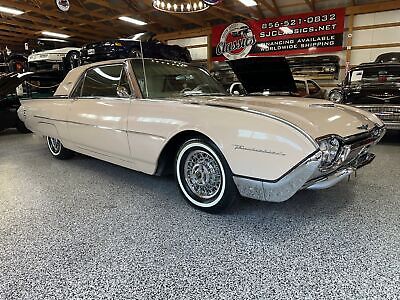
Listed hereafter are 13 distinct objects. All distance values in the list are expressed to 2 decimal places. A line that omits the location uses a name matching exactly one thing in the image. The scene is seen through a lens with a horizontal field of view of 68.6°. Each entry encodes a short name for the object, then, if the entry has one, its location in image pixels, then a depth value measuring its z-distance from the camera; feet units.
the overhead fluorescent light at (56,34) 45.44
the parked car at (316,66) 30.73
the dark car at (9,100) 18.80
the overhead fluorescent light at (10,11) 31.97
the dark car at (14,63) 29.04
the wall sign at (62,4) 24.27
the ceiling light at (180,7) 23.61
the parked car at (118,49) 23.52
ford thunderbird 5.85
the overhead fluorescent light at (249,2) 29.66
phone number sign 30.68
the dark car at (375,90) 16.15
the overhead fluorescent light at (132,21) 36.97
